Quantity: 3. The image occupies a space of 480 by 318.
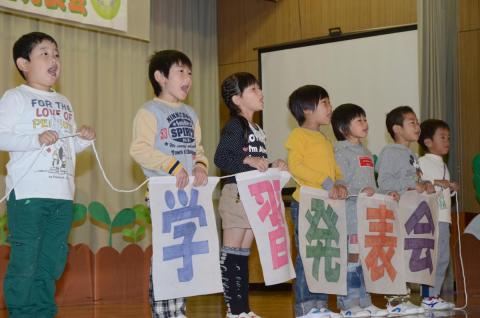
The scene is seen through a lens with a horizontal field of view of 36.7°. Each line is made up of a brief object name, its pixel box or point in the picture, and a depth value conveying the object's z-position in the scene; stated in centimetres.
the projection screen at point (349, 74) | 655
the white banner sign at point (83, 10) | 568
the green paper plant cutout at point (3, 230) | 551
